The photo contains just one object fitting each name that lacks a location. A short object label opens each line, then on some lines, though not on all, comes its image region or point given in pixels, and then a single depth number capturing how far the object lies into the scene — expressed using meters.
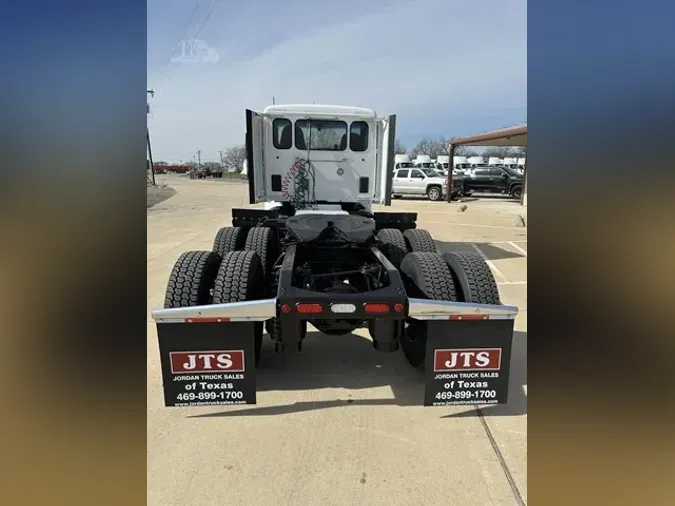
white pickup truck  22.28
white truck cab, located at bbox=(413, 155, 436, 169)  38.66
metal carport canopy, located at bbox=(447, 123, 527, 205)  14.73
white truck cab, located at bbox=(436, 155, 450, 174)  42.94
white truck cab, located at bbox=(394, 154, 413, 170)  27.34
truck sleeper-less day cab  2.68
